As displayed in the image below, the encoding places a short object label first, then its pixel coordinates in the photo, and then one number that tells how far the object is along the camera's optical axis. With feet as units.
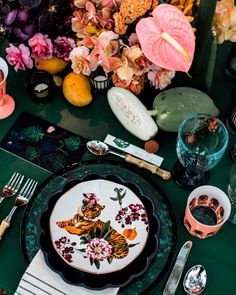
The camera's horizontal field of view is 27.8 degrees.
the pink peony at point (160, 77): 3.49
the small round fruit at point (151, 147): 3.62
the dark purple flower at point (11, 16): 3.40
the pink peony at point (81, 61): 3.48
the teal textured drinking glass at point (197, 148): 3.18
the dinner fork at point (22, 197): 3.23
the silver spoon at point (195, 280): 3.07
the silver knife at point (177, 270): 3.04
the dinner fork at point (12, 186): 3.39
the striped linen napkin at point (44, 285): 2.96
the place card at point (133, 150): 3.61
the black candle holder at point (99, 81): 3.81
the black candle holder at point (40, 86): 3.83
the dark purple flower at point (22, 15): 3.41
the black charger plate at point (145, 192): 3.06
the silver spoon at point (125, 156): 3.51
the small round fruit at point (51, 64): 3.83
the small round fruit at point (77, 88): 3.72
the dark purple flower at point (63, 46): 3.66
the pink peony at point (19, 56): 3.61
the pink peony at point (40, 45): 3.55
